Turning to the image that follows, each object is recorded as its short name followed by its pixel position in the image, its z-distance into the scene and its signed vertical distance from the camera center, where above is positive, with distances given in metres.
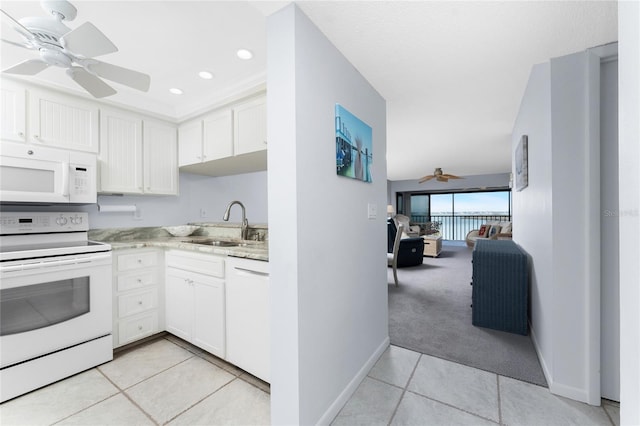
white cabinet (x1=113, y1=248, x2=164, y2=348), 2.22 -0.70
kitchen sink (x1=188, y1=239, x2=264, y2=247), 2.54 -0.29
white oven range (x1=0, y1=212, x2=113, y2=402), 1.69 -0.63
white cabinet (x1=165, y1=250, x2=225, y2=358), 1.96 -0.69
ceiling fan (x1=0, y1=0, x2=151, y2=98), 1.30 +0.87
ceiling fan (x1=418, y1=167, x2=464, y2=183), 6.22 +0.87
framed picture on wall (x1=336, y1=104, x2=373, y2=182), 1.61 +0.44
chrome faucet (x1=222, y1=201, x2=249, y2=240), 2.65 -0.16
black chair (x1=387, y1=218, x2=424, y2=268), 5.18 -0.76
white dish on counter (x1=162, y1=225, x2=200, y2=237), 3.04 -0.19
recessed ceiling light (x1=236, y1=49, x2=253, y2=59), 1.92 +1.17
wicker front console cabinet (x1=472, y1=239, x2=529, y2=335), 2.45 -0.72
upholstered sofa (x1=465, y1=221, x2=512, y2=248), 6.39 -0.51
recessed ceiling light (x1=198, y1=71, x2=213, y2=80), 2.22 +1.17
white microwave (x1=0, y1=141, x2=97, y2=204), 1.88 +0.30
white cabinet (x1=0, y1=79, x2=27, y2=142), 2.01 +0.79
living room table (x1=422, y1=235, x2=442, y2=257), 6.52 -0.81
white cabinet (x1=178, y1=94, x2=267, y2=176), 2.30 +0.71
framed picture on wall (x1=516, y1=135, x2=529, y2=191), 2.34 +0.46
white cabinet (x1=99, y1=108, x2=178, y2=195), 2.53 +0.61
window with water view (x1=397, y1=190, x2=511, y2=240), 8.88 +0.10
